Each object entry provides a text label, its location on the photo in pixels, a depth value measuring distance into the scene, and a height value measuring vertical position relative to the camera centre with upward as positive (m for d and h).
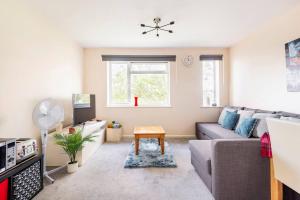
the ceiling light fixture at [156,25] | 2.93 +1.40
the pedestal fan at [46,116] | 2.15 -0.18
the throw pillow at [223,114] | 3.92 -0.32
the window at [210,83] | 4.76 +0.50
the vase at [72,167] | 2.54 -0.98
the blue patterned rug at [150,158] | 2.75 -1.00
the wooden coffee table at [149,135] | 3.17 -0.62
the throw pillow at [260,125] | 2.66 -0.39
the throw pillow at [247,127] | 2.79 -0.43
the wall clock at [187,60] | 4.62 +1.11
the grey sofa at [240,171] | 1.68 -0.70
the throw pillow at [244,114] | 3.16 -0.26
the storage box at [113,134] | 4.30 -0.82
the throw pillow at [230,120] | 3.43 -0.40
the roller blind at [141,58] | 4.54 +1.17
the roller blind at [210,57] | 4.59 +1.18
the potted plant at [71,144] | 2.49 -0.61
